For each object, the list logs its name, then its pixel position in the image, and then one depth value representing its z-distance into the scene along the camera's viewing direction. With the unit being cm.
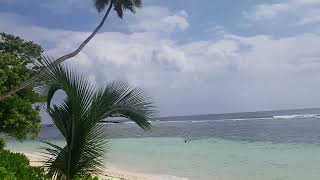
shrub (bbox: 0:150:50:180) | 247
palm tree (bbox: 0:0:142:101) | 1072
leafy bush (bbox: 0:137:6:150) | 856
